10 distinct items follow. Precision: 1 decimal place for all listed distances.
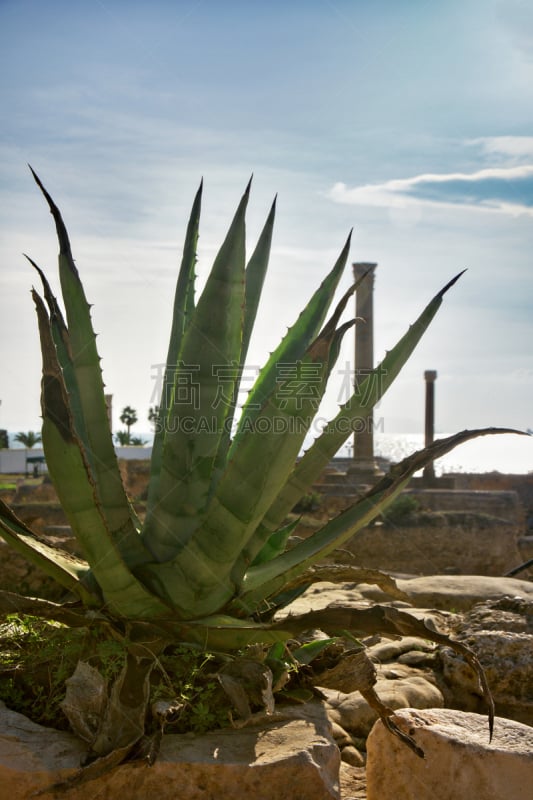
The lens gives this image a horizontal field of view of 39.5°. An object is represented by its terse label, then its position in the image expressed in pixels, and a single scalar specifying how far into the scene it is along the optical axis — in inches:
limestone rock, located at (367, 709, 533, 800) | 77.9
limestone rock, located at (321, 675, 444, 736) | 110.8
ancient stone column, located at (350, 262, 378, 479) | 685.4
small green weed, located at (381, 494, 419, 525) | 506.9
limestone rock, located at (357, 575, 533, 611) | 191.0
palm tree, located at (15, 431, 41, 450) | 1980.8
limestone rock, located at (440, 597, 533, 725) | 122.0
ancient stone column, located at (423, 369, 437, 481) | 846.5
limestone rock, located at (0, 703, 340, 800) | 68.9
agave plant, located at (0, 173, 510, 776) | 74.2
